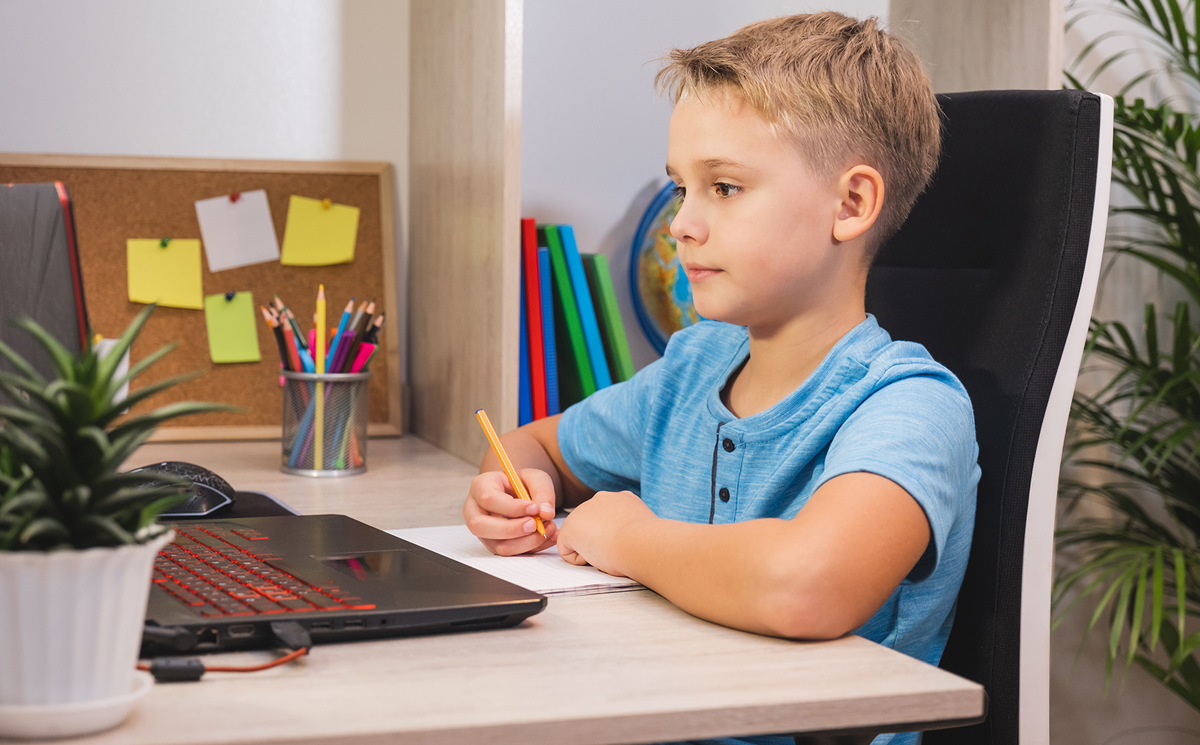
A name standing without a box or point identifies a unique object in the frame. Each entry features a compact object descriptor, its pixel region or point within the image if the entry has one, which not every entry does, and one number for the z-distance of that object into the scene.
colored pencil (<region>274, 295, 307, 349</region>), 1.26
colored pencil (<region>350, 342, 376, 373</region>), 1.27
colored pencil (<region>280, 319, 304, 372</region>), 1.25
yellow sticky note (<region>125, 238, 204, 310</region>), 1.45
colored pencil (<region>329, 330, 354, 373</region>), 1.27
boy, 0.67
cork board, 1.43
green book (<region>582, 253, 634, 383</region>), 1.36
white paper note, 1.48
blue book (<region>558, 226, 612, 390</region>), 1.34
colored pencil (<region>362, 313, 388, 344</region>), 1.30
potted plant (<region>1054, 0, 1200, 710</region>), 1.54
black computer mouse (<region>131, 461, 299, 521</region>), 0.88
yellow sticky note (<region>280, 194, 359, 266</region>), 1.51
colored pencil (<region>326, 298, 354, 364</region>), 1.27
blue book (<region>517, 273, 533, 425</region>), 1.32
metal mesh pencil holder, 1.22
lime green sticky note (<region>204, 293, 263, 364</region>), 1.47
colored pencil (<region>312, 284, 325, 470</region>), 1.22
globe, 1.51
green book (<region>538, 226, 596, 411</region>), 1.34
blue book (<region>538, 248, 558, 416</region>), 1.32
